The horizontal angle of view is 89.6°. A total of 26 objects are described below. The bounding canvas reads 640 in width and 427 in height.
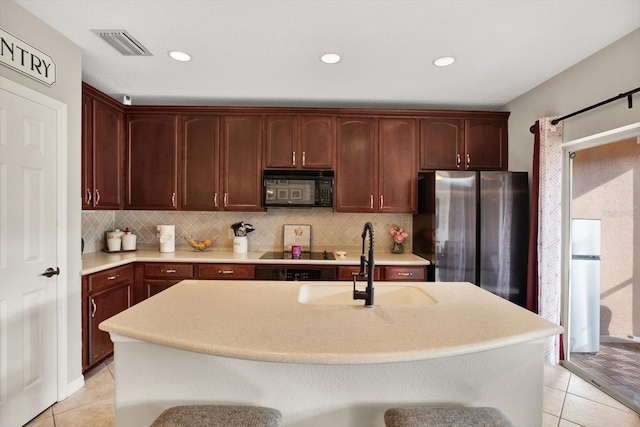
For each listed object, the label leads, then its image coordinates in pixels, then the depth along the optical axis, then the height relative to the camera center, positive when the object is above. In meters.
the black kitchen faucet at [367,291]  1.38 -0.35
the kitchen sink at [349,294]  1.78 -0.46
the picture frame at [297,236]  3.68 -0.27
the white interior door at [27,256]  1.84 -0.27
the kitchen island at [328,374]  1.23 -0.65
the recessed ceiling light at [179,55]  2.40 +1.19
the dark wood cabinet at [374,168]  3.42 +0.47
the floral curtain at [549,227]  2.70 -0.13
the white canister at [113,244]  3.31 -0.33
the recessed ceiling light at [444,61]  2.45 +1.17
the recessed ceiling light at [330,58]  2.42 +1.18
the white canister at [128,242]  3.38 -0.31
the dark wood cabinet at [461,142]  3.44 +0.75
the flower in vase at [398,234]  3.51 -0.24
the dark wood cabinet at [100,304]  2.47 -0.76
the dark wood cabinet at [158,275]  3.06 -0.60
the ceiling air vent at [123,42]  2.13 +1.19
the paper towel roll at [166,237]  3.41 -0.27
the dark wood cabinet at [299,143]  3.40 +0.73
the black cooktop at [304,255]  3.27 -0.46
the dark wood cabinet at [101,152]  2.71 +0.55
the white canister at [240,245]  3.46 -0.35
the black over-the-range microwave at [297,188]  3.37 +0.25
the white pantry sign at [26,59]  1.79 +0.91
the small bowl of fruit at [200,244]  3.50 -0.35
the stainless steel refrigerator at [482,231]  2.94 -0.17
